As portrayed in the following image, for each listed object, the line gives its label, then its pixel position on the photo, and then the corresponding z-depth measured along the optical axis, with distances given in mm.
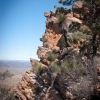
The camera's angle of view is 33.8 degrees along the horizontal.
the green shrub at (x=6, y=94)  17966
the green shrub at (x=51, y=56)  17050
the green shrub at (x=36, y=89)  16500
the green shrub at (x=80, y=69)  9569
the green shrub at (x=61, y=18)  16984
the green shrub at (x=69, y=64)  10158
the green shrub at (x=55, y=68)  13723
